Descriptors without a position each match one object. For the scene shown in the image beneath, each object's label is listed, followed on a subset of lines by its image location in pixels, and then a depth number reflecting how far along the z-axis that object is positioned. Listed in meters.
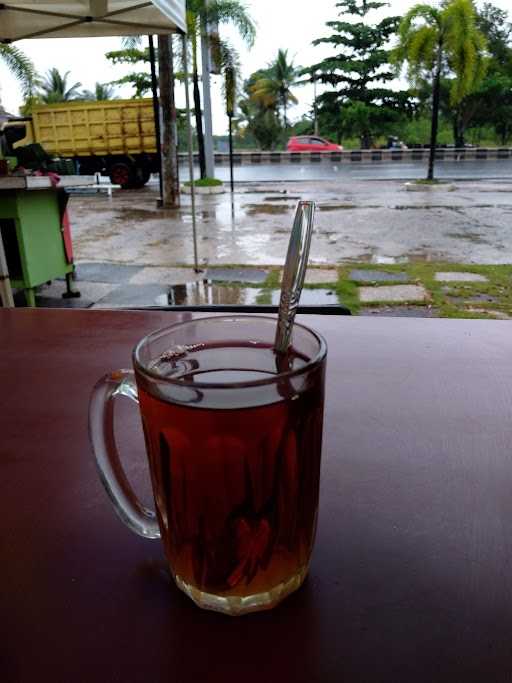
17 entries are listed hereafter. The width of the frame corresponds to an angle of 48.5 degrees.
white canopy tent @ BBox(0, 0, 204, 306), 3.53
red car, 25.14
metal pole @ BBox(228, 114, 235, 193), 10.39
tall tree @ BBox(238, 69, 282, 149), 35.28
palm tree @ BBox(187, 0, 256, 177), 11.19
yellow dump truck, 13.04
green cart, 3.35
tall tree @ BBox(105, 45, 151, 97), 17.34
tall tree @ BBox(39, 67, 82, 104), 30.58
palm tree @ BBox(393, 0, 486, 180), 10.41
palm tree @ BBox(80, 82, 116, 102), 31.05
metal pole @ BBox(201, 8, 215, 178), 11.30
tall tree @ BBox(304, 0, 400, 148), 27.44
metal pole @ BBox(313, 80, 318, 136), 31.33
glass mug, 0.33
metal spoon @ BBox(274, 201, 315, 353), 0.37
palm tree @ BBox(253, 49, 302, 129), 34.59
